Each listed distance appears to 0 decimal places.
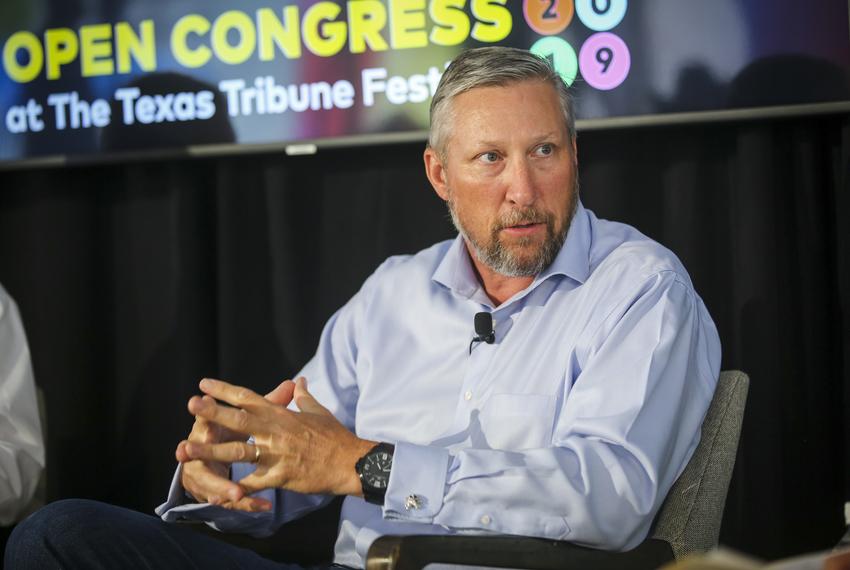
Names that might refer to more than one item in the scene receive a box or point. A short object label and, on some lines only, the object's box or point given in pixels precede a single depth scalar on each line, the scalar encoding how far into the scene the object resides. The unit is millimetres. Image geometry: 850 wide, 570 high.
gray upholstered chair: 4377
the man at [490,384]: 4468
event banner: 4975
